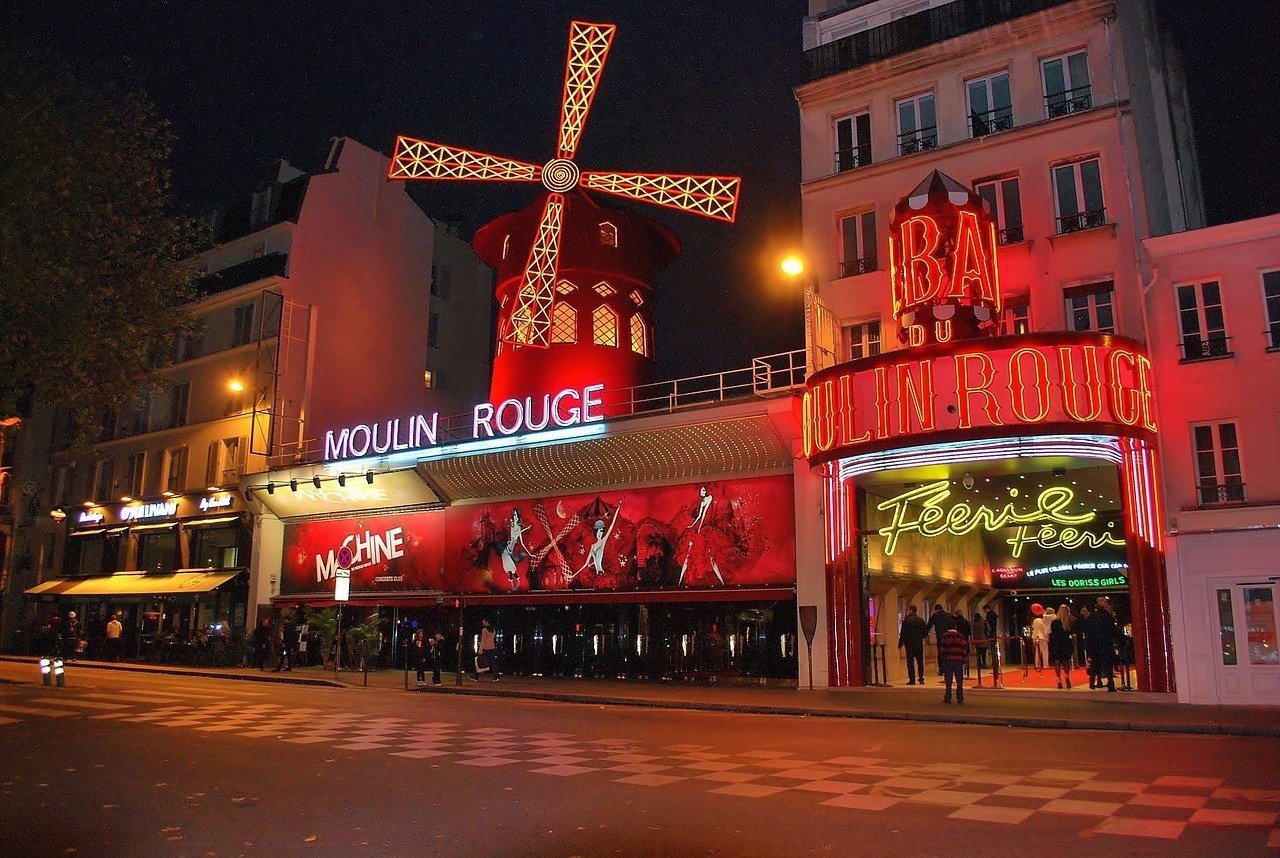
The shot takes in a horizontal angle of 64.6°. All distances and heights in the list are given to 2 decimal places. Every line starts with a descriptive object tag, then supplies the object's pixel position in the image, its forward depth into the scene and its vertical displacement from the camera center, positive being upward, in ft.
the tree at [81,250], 40.09 +16.86
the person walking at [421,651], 72.02 -1.48
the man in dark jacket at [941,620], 59.16 +0.64
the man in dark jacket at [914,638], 65.98 -0.45
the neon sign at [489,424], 74.49 +16.18
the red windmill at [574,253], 86.28 +32.95
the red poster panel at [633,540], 68.95 +6.68
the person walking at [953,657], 53.52 -1.36
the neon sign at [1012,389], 52.31 +12.58
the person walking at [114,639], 92.17 -0.80
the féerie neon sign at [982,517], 57.47 +6.67
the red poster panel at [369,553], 88.53 +6.98
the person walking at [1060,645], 62.34 -0.85
